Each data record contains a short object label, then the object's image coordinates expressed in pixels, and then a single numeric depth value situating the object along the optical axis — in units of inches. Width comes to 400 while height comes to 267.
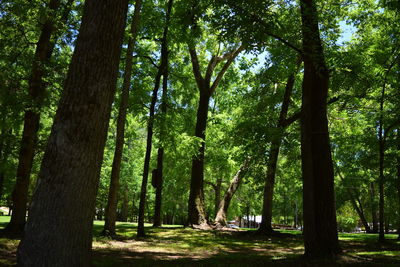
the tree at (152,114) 544.1
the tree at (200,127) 762.8
